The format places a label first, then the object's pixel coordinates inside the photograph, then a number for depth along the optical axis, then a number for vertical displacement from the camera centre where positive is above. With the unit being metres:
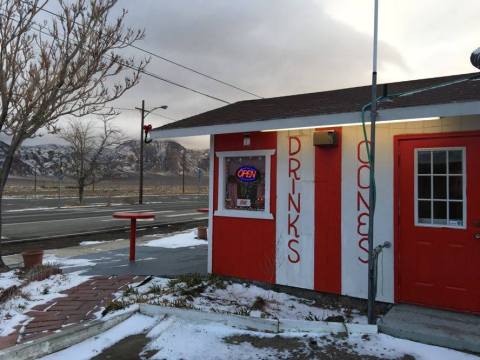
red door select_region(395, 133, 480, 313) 5.07 -0.31
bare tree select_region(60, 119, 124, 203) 34.97 +3.29
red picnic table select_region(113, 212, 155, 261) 8.72 -0.54
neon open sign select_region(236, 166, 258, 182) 6.89 +0.29
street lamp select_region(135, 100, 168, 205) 34.15 +6.03
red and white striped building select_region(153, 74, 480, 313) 5.13 -0.01
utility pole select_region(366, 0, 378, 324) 4.65 +0.31
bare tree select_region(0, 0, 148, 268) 7.95 +2.26
